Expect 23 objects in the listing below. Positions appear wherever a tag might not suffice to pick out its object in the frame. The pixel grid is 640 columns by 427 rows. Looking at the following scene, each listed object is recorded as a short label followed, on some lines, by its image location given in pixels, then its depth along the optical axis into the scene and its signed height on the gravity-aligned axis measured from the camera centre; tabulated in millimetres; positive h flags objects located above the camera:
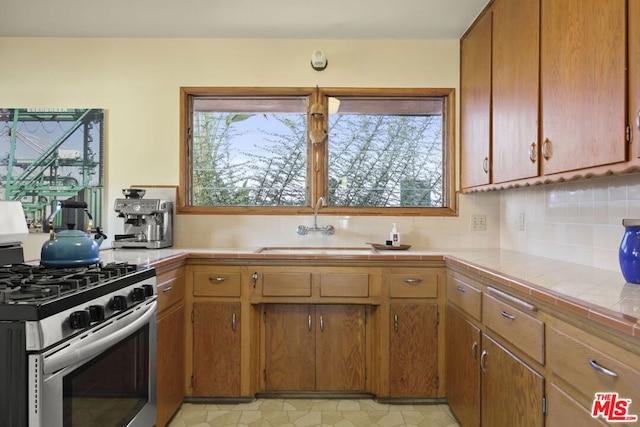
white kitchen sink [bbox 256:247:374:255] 2229 -251
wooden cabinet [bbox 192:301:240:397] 2152 -803
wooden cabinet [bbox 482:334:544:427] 1196 -647
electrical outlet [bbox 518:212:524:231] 2359 -43
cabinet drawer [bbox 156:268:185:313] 1828 -405
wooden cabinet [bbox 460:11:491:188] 2172 +716
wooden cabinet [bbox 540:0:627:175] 1184 +483
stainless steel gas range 964 -408
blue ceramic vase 1184 -123
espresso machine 2357 -45
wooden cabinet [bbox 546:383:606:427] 943 -548
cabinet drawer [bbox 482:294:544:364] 1182 -408
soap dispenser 2552 -163
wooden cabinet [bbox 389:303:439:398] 2139 -803
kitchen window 2725 +471
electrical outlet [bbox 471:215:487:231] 2654 -71
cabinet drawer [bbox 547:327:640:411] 826 -391
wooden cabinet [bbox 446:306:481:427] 1686 -783
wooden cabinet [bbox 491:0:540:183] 1673 +634
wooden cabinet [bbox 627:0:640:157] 1104 +445
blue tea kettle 1464 -151
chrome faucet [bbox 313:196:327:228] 2570 +49
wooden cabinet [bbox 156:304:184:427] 1829 -801
